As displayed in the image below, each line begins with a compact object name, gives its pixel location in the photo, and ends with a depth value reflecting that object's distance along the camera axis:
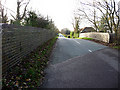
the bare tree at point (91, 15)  15.42
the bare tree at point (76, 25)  40.74
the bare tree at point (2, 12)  10.14
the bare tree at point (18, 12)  13.81
